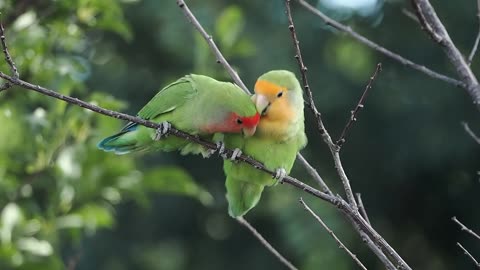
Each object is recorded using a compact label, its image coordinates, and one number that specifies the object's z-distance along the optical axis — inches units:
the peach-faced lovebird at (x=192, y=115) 218.8
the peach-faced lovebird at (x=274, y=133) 222.5
